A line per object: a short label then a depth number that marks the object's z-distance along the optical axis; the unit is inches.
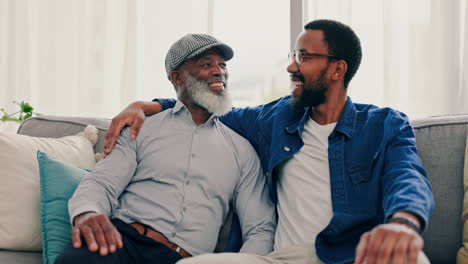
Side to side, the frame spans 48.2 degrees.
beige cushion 66.7
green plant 101.1
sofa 71.1
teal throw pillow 64.1
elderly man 68.3
